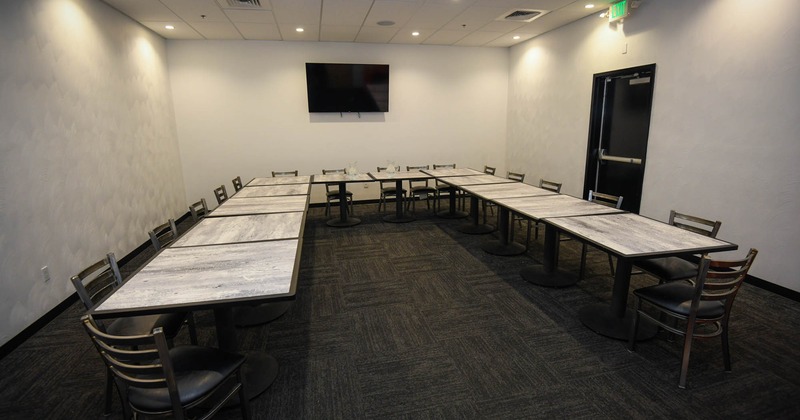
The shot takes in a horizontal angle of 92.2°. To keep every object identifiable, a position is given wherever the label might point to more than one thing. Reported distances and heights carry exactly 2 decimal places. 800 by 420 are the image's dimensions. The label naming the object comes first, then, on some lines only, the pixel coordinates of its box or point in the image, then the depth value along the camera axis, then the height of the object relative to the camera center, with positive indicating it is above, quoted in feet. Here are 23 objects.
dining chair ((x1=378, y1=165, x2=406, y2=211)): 21.27 -3.03
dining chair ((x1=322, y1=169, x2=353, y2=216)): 19.99 -3.08
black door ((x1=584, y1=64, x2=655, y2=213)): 15.57 +0.02
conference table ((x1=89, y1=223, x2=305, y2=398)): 5.78 -2.39
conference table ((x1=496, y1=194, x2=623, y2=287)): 10.99 -2.17
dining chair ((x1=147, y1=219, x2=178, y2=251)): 9.15 -2.28
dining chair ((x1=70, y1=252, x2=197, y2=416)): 6.81 -3.39
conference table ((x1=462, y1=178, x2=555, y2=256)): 13.92 -2.49
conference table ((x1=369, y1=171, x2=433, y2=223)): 18.57 -2.03
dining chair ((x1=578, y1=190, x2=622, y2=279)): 12.09 -2.08
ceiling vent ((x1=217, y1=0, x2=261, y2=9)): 14.73 +5.07
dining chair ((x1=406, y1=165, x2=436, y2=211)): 20.79 -2.97
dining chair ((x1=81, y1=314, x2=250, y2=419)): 4.86 -3.41
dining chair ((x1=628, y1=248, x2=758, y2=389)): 6.98 -3.26
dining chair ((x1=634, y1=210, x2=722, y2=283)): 9.00 -3.23
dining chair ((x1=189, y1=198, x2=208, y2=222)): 10.85 -2.17
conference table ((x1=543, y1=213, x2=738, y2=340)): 7.75 -2.27
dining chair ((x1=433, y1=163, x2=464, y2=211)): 19.89 -2.84
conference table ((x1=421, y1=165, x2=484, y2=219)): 19.43 -1.94
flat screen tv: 22.07 +2.82
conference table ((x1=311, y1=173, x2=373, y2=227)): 18.17 -2.20
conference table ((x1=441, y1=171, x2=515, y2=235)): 16.58 -2.02
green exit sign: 14.93 +4.79
